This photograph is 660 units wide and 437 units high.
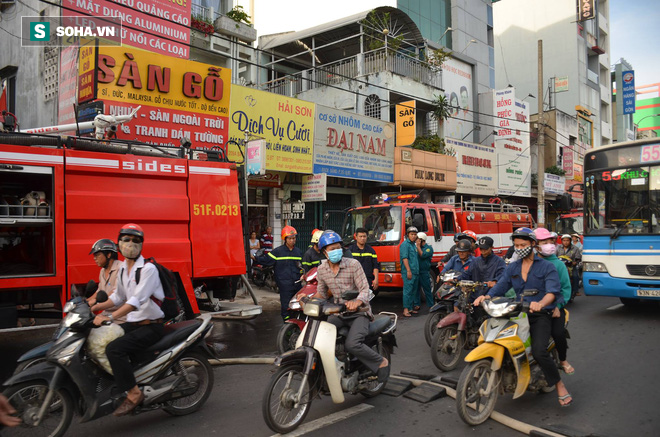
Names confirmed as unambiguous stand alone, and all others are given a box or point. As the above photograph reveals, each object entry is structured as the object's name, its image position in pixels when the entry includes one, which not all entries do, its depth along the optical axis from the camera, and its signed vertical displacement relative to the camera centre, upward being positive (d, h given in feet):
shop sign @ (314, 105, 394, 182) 51.52 +8.69
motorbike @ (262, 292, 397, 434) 13.00 -4.23
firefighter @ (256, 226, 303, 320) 24.20 -2.21
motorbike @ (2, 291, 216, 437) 11.80 -4.07
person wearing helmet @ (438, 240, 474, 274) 22.80 -1.73
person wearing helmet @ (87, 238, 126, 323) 14.99 -1.19
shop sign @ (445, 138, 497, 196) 72.69 +8.46
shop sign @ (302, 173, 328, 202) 48.96 +3.67
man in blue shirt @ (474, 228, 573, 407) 14.49 -2.19
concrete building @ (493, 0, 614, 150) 124.36 +44.69
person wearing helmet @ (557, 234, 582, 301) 37.11 -2.71
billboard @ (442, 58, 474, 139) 76.07 +20.87
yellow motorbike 13.67 -4.12
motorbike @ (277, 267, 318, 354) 20.18 -4.33
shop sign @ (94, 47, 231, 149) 35.14 +10.05
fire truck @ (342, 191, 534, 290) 35.22 -0.09
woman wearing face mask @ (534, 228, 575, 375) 15.31 -2.27
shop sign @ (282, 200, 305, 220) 49.73 +1.39
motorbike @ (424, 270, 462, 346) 21.43 -3.56
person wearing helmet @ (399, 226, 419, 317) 31.58 -2.93
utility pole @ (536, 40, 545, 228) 65.13 +9.78
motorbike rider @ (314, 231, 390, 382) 14.52 -2.27
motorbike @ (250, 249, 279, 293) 43.32 -4.77
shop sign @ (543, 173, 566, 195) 90.96 +7.12
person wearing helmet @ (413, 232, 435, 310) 32.99 -2.95
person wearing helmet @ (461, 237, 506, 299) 20.90 -2.06
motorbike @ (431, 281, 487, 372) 19.36 -4.55
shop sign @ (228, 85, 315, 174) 43.34 +9.35
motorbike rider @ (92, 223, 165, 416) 12.89 -2.41
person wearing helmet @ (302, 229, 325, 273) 24.14 -1.73
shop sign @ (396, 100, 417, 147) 58.70 +12.09
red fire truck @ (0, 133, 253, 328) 18.65 +0.59
